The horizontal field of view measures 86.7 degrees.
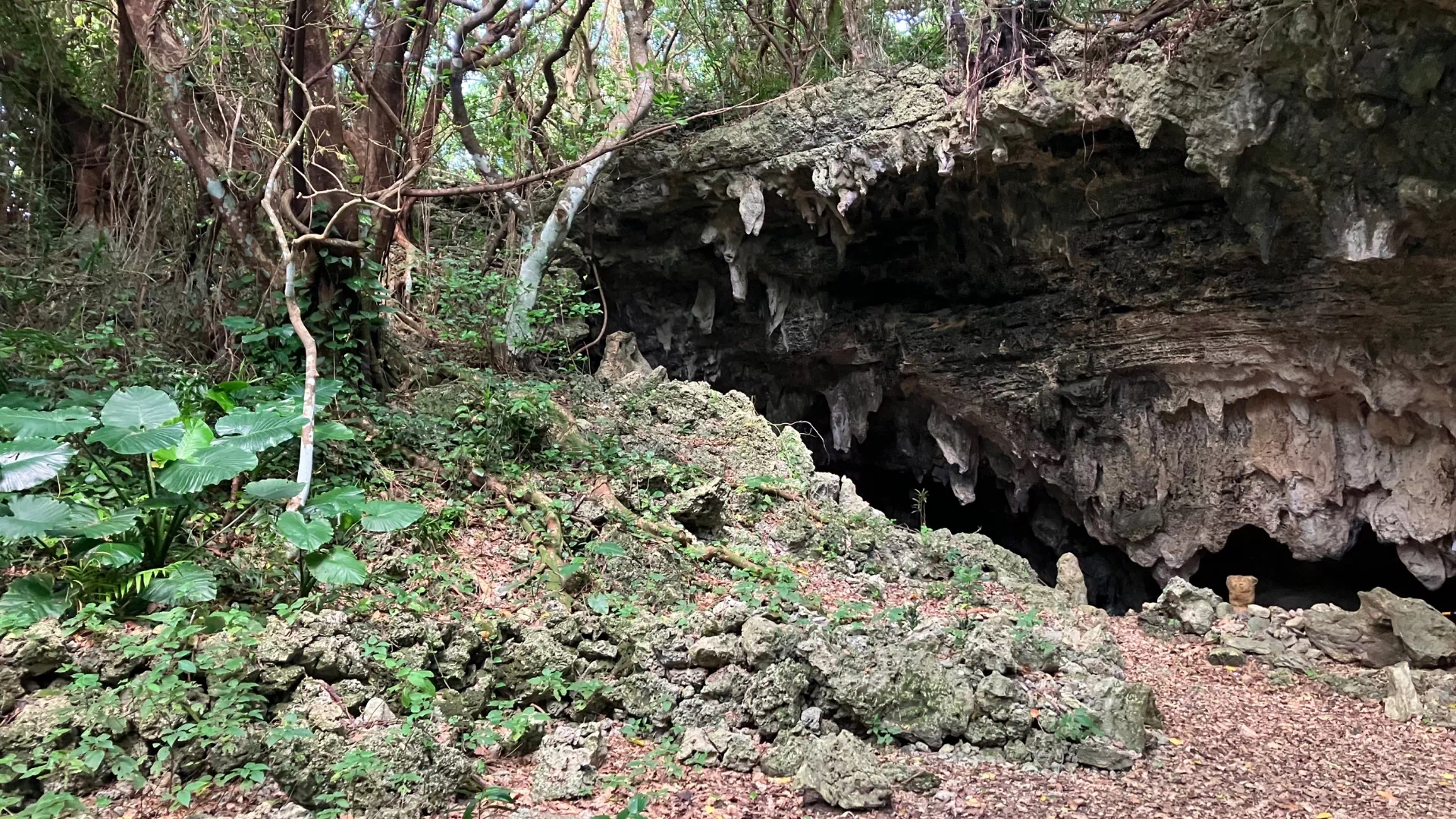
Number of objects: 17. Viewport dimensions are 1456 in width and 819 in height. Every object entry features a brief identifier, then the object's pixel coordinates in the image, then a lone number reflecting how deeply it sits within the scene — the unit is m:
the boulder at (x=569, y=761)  2.58
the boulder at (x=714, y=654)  3.33
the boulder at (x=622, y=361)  8.41
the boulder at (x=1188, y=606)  5.70
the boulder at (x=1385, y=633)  4.95
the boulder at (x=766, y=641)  3.32
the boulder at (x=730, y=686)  3.24
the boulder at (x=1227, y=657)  5.07
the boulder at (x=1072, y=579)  6.62
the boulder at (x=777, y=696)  3.14
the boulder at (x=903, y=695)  3.19
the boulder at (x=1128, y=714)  3.35
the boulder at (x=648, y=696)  3.14
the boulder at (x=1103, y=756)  3.15
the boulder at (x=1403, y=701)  4.25
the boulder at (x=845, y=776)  2.66
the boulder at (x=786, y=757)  2.87
